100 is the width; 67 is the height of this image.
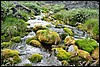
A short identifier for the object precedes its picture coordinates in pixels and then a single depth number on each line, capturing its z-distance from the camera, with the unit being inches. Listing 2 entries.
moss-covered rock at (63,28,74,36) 310.4
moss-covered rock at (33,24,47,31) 319.9
